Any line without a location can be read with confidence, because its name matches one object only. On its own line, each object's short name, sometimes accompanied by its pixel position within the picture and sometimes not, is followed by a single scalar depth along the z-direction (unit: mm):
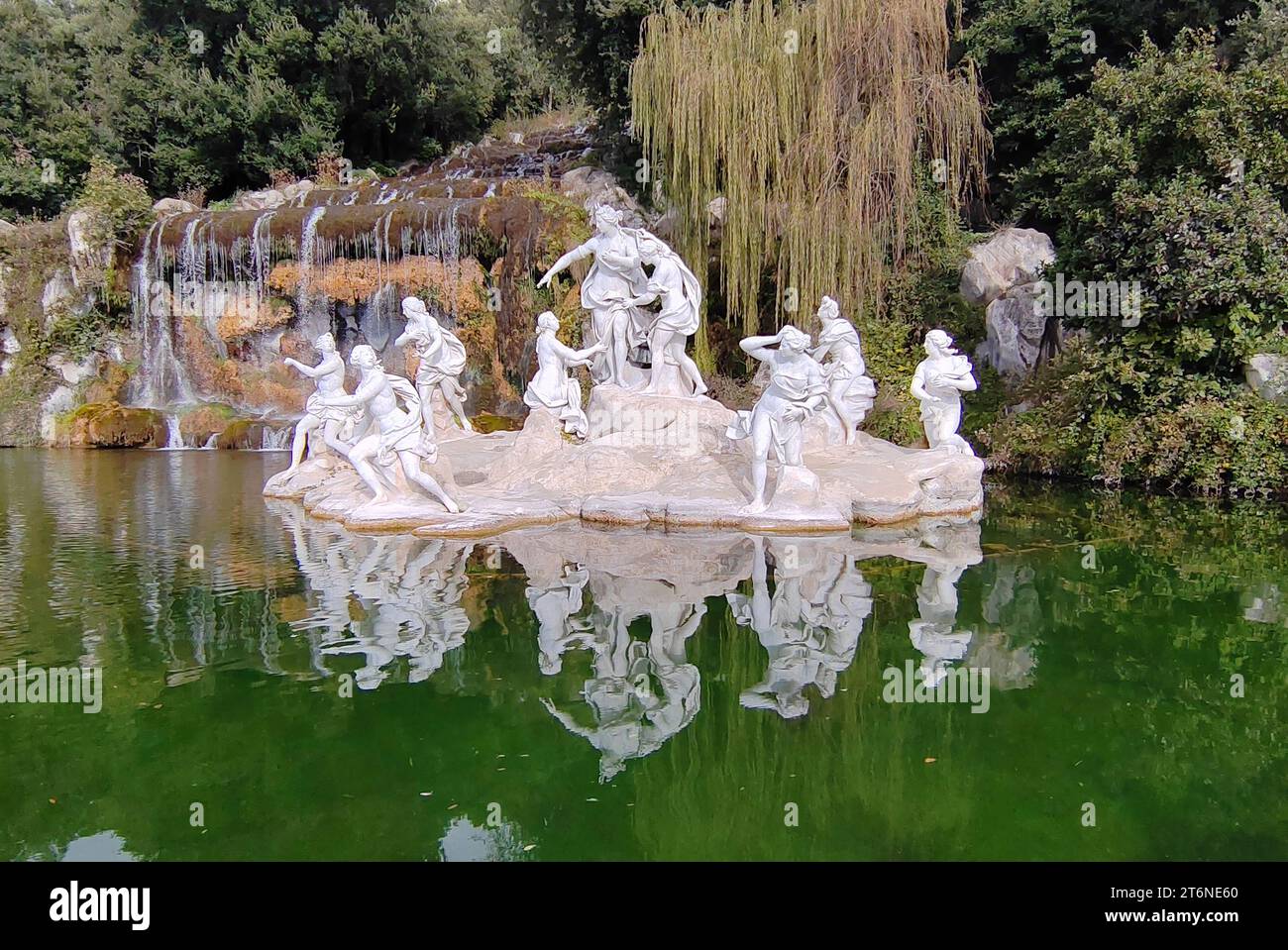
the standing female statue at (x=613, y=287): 10141
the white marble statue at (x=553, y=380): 10281
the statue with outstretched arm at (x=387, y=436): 8000
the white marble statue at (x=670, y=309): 10047
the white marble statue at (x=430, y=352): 10680
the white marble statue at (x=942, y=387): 9609
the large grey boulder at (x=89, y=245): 19047
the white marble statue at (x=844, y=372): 10070
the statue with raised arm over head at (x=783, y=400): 7836
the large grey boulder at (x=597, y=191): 17172
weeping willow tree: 13477
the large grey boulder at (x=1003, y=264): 14742
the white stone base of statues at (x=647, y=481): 8125
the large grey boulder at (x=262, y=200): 22609
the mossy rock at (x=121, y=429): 17328
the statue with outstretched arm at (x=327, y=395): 9898
